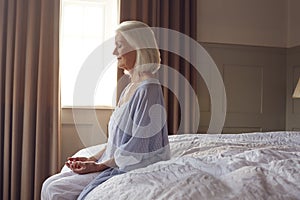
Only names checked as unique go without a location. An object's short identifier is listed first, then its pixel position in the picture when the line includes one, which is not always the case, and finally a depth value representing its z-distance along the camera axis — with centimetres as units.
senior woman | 147
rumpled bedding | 100
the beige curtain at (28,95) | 326
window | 363
